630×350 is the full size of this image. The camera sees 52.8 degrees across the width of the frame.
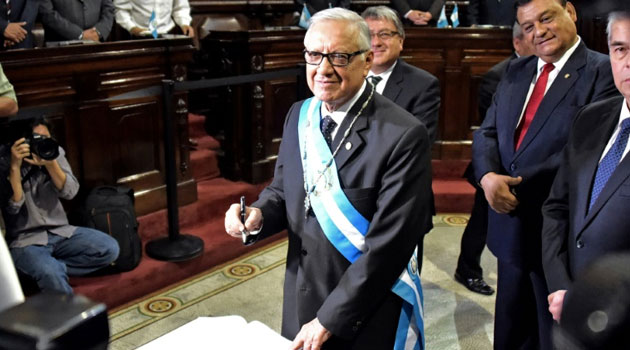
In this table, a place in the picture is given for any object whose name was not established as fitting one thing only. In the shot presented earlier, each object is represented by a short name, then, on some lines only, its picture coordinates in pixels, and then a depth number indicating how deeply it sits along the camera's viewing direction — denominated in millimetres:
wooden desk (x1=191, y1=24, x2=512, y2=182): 4305
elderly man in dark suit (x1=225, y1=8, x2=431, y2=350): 1564
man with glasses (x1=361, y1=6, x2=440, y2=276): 2674
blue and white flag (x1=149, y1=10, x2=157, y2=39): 3808
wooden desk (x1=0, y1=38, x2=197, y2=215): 3197
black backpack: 3238
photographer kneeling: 2832
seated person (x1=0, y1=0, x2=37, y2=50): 3484
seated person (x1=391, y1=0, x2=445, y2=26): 5090
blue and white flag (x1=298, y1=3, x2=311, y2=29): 4684
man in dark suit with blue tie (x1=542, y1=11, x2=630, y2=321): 1500
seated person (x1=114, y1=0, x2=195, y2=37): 4566
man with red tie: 2188
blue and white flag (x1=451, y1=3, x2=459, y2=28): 5114
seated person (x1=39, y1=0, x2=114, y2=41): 3965
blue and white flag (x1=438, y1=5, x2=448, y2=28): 5102
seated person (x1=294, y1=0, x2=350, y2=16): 5086
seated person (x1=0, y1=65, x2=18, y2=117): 2785
